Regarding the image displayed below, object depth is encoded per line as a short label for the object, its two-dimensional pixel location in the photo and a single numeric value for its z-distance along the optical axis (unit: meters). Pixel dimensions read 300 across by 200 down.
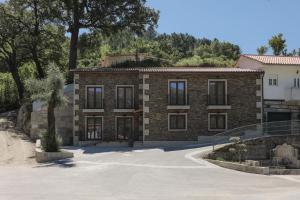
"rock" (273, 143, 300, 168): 21.74
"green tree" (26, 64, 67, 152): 21.23
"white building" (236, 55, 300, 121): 29.80
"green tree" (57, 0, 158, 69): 32.01
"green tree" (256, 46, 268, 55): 47.92
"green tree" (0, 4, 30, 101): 33.07
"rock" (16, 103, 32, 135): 29.34
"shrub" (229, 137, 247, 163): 21.70
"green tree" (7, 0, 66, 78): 32.71
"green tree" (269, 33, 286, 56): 45.22
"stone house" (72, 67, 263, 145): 26.68
